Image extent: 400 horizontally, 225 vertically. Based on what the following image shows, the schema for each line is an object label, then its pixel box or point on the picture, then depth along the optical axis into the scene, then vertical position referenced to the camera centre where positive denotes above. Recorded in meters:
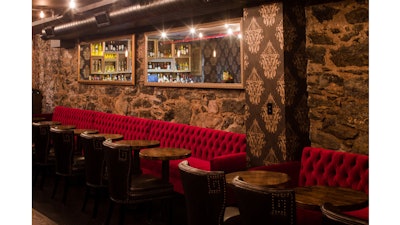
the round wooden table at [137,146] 5.37 -0.46
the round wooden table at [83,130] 7.03 -0.36
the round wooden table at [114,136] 6.37 -0.40
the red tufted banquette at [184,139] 5.11 -0.44
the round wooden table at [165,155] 4.71 -0.51
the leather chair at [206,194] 3.09 -0.61
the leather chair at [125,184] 4.25 -0.78
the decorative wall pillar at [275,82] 4.60 +0.30
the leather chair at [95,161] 4.92 -0.59
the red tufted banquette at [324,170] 3.79 -0.60
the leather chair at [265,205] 2.54 -0.58
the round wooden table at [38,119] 9.69 -0.22
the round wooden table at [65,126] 7.78 -0.31
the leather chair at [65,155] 5.73 -0.61
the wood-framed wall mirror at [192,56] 6.70 +0.97
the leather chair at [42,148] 6.38 -0.58
